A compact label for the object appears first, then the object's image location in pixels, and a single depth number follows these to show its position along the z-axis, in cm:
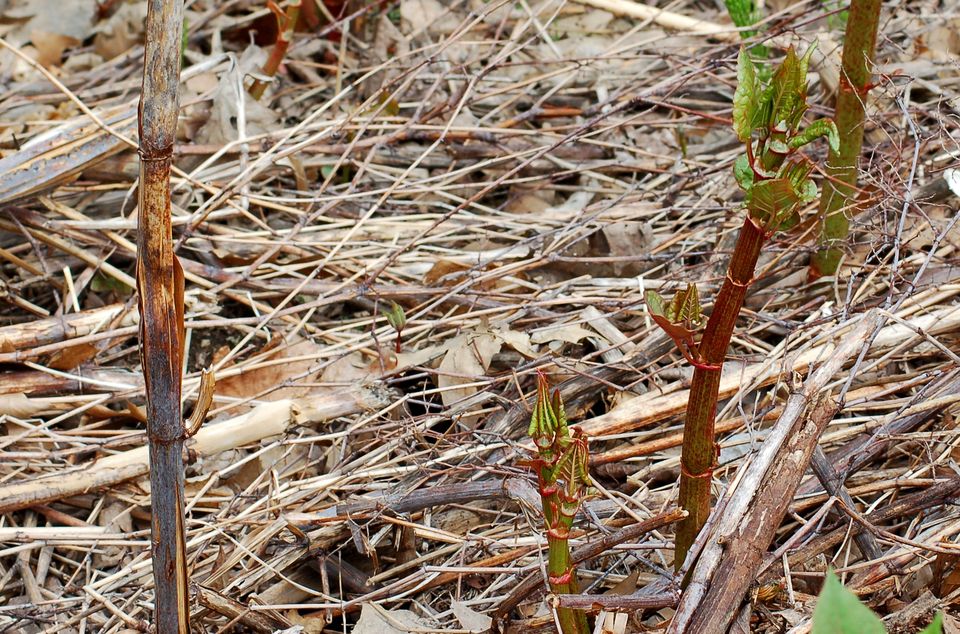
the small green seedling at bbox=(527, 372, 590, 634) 151
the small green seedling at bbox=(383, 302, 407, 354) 191
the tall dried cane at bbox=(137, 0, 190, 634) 154
